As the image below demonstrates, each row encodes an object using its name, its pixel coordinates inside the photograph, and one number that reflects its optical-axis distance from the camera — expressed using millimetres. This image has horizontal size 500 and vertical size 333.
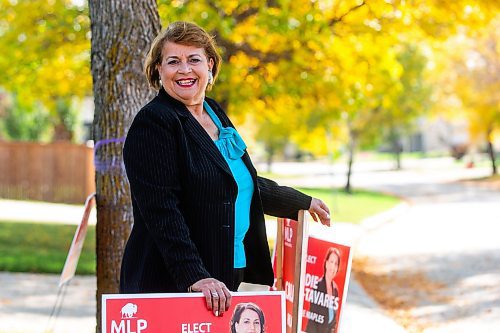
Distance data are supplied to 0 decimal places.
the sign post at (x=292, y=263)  4398
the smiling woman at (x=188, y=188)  3410
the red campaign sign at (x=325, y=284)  4637
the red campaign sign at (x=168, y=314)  3379
